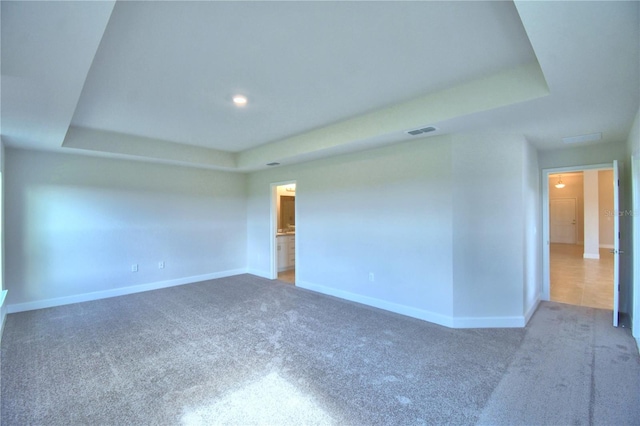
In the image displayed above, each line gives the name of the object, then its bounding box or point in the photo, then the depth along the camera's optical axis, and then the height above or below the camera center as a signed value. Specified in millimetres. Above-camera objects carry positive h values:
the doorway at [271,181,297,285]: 6180 -524
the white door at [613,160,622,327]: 3436 -454
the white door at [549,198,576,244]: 10945 -402
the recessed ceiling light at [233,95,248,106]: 3021 +1247
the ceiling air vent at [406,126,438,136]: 3295 +976
